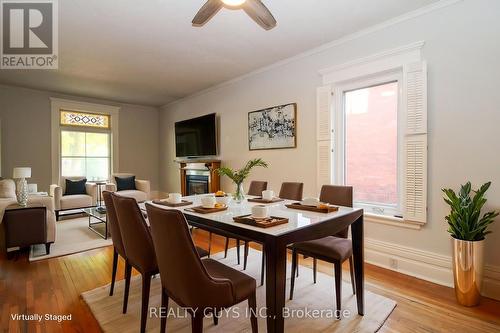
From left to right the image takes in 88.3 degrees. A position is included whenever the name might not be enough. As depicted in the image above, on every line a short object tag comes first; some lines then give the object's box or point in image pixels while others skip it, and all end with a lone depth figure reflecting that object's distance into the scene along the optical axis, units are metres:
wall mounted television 5.07
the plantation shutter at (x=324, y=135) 3.26
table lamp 3.02
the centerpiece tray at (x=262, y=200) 2.29
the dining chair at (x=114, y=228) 1.96
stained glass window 5.64
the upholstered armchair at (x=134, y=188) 5.29
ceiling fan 1.85
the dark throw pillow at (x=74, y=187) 5.04
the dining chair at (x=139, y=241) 1.61
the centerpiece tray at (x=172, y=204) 2.08
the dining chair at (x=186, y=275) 1.19
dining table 1.28
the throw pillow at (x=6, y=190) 3.41
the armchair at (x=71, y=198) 4.57
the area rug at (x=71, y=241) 3.16
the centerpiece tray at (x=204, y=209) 1.78
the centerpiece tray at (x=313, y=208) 1.79
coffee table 3.83
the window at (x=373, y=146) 2.90
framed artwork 3.69
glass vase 2.28
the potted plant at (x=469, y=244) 2.00
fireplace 5.04
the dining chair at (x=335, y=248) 1.86
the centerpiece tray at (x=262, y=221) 1.43
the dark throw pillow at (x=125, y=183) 5.52
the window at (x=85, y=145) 5.64
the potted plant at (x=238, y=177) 2.21
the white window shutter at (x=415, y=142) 2.50
